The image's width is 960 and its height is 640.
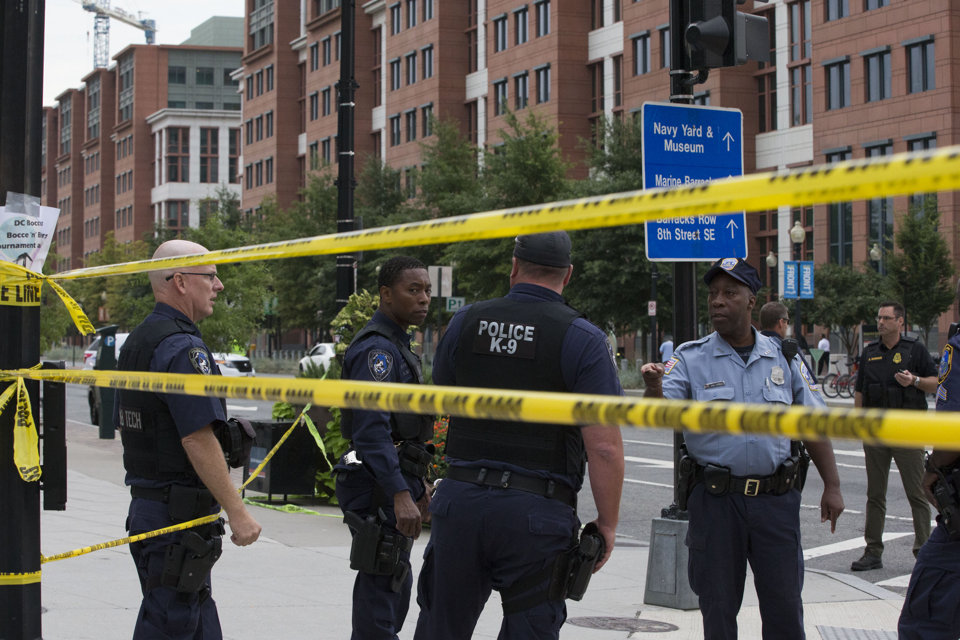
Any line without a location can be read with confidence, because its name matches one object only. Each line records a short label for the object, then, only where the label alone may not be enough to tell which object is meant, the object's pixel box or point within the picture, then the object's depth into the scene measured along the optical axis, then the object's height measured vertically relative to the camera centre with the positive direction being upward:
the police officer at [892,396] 18.77 -0.18
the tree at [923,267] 76.87 +3.50
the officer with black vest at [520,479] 8.23 -0.36
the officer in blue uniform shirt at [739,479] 10.11 -0.46
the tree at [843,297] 81.19 +2.68
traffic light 15.17 +2.22
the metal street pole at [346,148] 27.90 +2.74
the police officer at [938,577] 9.34 -0.82
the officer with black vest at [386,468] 10.32 -0.41
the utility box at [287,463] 23.94 -0.88
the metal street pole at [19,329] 9.23 +0.20
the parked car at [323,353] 88.35 +0.95
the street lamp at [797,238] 67.12 +3.91
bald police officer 8.74 -0.35
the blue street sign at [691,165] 14.78 +1.36
